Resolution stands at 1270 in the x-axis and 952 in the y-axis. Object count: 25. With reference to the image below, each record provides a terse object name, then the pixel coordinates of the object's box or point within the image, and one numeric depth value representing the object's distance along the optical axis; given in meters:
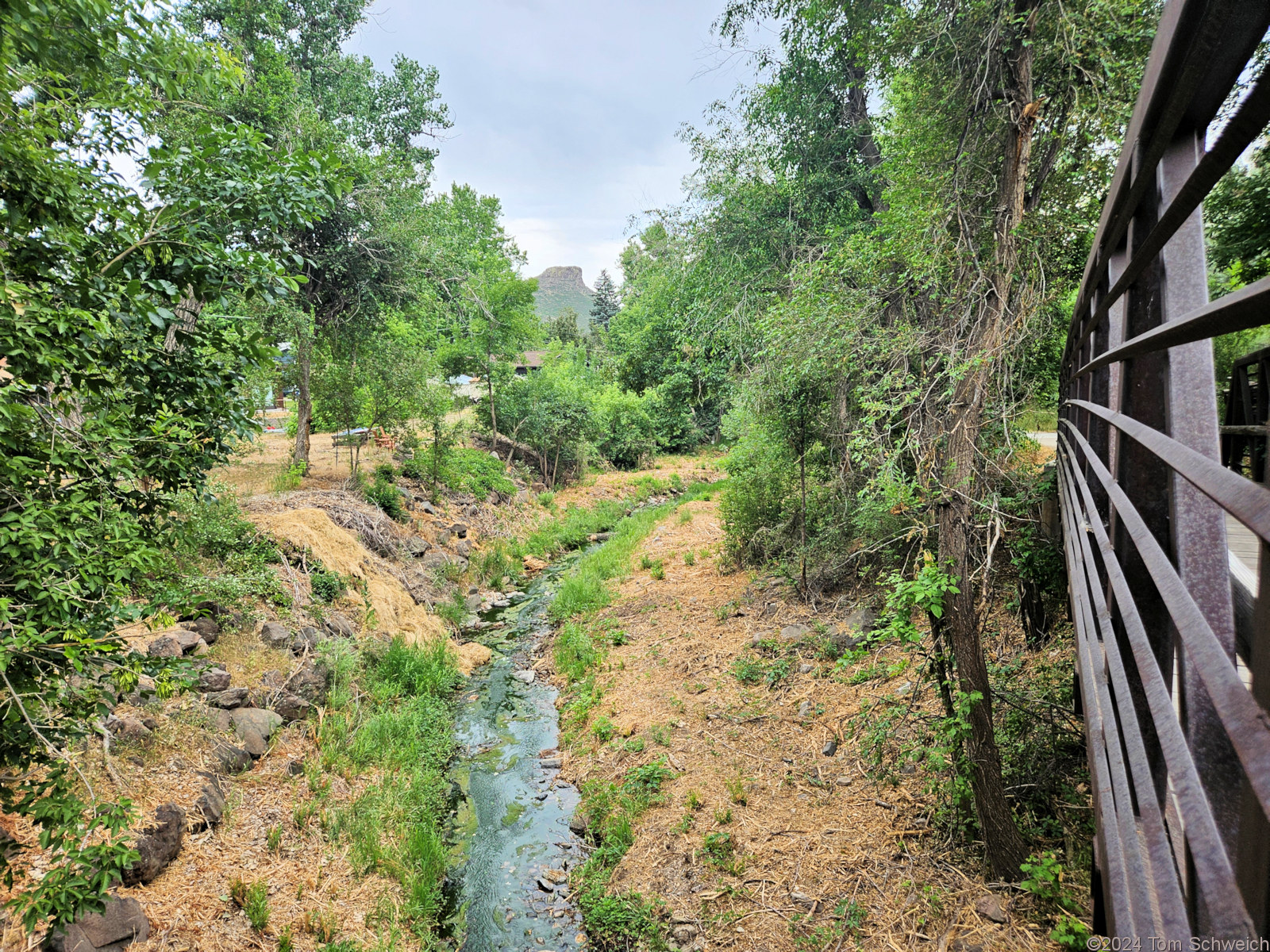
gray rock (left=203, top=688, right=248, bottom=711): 5.91
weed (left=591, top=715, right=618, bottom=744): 7.06
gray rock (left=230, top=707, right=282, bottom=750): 5.88
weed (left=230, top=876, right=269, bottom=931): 4.24
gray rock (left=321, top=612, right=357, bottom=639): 8.06
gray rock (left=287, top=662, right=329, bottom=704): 6.79
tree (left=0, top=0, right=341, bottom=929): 2.17
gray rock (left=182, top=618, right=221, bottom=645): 6.55
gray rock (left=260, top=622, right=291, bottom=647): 7.11
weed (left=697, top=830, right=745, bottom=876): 4.79
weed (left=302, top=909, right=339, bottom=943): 4.41
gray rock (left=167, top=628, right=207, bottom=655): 6.06
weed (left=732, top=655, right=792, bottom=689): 7.28
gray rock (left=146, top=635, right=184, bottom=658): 5.62
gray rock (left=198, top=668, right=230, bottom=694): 5.96
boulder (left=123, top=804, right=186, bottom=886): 4.02
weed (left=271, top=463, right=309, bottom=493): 11.93
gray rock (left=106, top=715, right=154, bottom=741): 4.82
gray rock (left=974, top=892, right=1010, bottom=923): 3.50
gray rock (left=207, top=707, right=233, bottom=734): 5.64
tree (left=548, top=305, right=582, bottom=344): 49.47
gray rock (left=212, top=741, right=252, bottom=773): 5.42
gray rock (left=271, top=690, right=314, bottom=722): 6.46
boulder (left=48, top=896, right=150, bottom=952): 3.28
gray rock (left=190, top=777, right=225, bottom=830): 4.77
